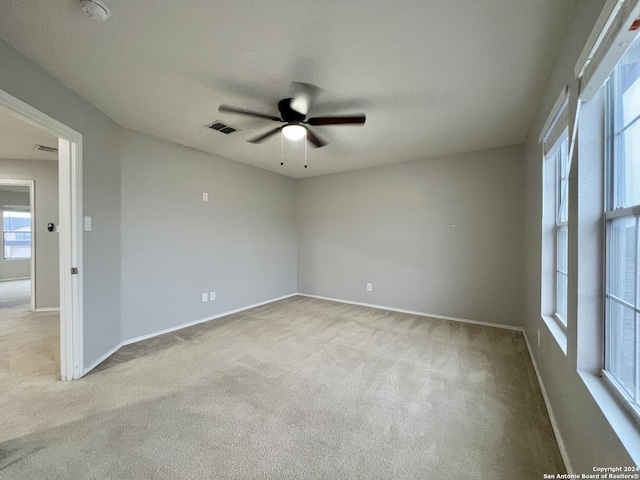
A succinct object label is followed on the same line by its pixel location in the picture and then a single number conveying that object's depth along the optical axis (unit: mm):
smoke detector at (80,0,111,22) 1317
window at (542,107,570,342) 1943
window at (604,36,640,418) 996
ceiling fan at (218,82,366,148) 2045
